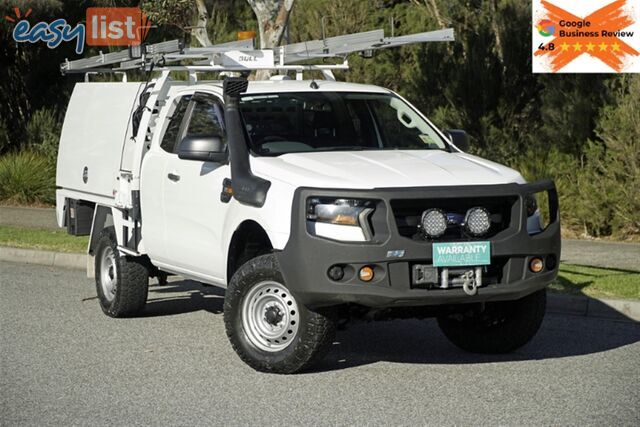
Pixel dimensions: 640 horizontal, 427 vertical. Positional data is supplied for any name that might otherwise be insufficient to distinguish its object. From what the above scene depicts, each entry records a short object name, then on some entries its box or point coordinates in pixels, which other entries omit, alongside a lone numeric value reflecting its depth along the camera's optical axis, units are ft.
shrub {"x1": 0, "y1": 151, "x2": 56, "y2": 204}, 72.90
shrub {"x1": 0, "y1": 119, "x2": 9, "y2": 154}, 82.69
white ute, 26.37
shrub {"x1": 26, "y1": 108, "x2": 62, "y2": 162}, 78.89
